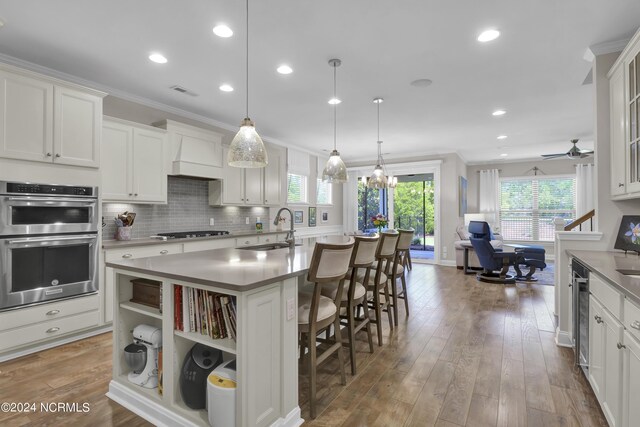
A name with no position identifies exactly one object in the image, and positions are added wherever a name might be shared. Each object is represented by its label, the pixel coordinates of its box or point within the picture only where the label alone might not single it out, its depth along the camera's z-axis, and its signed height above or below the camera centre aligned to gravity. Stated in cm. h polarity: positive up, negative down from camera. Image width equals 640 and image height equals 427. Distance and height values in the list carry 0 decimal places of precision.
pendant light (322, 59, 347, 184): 365 +51
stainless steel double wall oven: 271 -24
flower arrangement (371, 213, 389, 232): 544 -10
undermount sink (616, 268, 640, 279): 192 -34
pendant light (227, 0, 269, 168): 239 +50
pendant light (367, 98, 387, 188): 490 +52
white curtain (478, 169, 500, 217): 908 +65
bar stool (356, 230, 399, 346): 303 -58
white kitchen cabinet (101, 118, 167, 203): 362 +61
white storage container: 166 -94
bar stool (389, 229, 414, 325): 352 -56
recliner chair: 577 -70
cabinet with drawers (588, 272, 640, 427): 145 -71
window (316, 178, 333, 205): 796 +55
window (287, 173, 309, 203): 701 +59
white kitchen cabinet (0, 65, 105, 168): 273 +86
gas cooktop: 426 -27
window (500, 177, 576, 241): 854 +27
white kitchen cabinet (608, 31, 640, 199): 234 +72
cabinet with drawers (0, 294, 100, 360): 271 -96
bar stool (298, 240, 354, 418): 197 -59
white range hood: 429 +88
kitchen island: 164 -68
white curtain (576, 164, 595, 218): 803 +67
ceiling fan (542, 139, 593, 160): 586 +113
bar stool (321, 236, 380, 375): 249 -57
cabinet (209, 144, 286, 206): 500 +50
